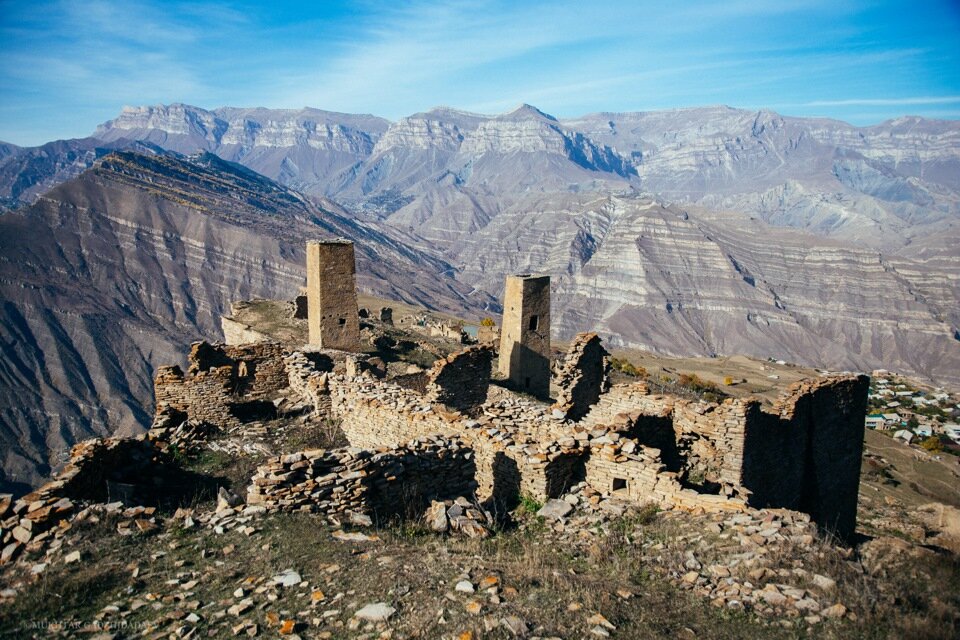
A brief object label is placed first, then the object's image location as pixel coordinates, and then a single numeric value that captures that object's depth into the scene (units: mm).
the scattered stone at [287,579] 6375
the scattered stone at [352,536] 7563
